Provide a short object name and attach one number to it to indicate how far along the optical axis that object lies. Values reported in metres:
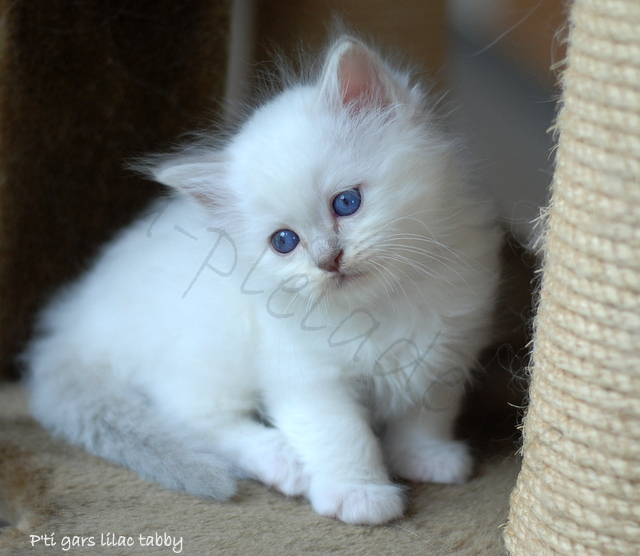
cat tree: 0.65
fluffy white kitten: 0.71
